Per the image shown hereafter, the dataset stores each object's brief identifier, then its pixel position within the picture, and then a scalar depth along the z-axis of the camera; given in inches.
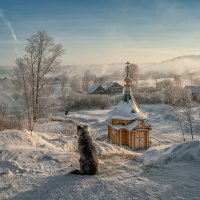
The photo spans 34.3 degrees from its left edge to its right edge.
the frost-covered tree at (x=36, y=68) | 1137.4
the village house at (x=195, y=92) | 2146.0
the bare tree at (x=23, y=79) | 1115.3
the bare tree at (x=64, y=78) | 2908.0
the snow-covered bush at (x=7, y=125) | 602.4
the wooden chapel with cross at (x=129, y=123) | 888.3
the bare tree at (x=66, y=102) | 1806.1
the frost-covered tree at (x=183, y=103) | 1320.6
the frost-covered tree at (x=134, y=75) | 2572.1
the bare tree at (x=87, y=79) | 3376.7
